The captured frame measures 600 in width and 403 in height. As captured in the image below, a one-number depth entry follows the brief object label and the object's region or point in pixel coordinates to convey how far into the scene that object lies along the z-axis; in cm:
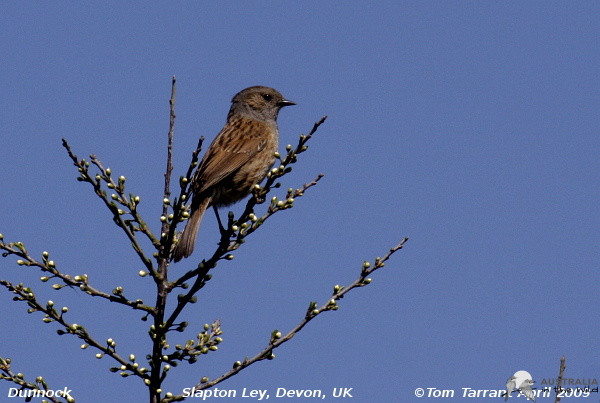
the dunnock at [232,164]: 1452
